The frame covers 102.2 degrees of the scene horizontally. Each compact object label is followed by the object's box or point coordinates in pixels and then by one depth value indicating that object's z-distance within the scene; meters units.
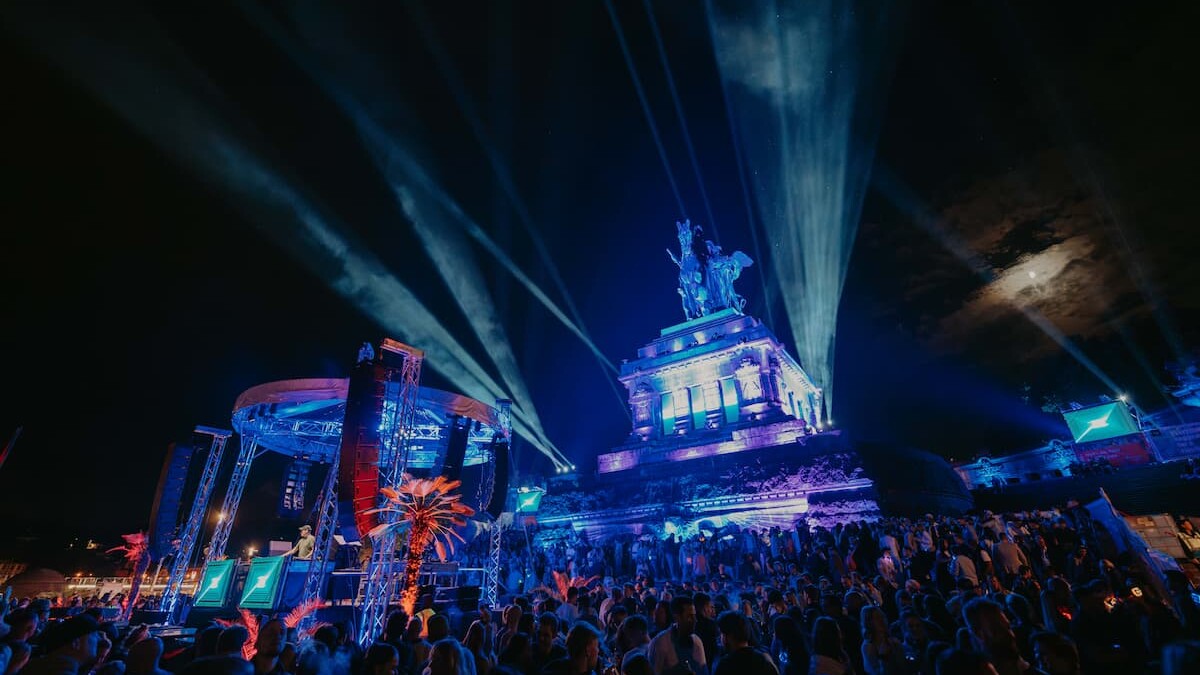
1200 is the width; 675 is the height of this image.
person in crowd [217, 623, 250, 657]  4.29
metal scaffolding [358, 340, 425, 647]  11.96
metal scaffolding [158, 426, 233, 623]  17.03
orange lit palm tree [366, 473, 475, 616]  12.27
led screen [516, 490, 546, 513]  40.82
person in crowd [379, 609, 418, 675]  5.54
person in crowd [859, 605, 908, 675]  5.04
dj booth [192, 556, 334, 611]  13.16
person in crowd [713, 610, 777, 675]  3.70
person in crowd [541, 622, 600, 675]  4.30
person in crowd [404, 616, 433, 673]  6.04
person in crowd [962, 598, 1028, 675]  4.13
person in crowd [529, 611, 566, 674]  5.06
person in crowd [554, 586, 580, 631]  9.32
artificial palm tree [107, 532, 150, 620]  16.89
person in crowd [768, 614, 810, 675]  5.23
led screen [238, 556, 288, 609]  13.08
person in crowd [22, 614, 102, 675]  4.30
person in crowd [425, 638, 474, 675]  4.16
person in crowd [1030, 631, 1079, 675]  3.84
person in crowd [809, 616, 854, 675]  4.49
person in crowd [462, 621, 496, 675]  5.12
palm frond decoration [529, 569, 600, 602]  17.11
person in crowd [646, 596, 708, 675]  5.33
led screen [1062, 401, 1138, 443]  33.97
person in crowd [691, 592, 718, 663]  6.38
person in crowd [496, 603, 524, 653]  6.82
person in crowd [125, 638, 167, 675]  4.64
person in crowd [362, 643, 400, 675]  4.57
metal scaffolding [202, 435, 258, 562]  19.34
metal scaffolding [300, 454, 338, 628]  12.71
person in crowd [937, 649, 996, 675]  3.36
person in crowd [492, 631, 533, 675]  4.70
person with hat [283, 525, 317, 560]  18.72
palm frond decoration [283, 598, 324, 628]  11.55
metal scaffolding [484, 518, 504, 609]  16.50
